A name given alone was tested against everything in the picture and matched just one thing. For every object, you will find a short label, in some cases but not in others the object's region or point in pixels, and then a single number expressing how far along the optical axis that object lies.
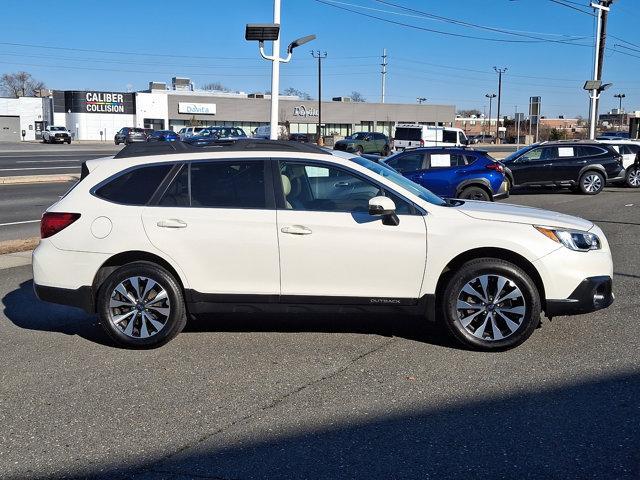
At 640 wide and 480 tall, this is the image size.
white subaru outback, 5.64
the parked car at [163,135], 49.05
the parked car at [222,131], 41.03
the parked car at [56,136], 66.12
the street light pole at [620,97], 120.31
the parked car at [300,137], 47.19
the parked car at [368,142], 43.19
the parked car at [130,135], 56.30
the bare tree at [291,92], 133.31
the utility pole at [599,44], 32.62
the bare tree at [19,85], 131.75
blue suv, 16.12
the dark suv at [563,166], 21.02
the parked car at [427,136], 38.31
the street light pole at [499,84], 93.20
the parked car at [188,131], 50.85
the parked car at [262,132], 42.54
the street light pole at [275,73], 16.30
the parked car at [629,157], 23.12
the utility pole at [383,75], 93.56
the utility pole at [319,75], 75.00
